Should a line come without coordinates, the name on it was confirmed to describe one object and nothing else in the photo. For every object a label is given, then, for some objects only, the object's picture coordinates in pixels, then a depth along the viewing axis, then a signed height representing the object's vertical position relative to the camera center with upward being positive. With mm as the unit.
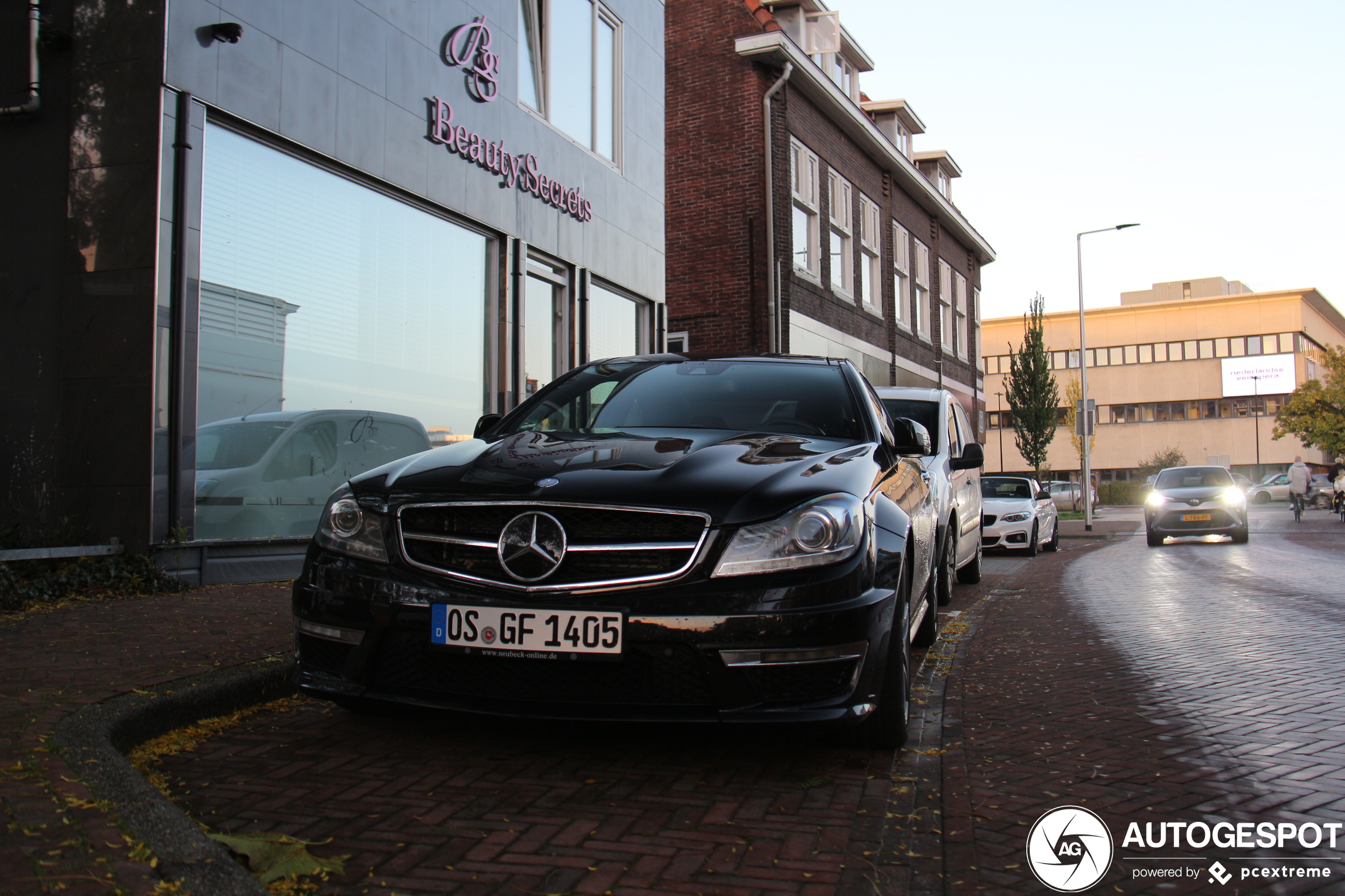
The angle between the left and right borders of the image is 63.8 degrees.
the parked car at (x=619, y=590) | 3125 -326
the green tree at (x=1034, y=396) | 33750 +2702
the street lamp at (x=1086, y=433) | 28072 +1258
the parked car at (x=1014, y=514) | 16625 -497
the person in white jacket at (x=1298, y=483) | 30641 -19
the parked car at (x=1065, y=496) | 53791 -733
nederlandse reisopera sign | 75312 +7508
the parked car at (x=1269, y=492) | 60750 -553
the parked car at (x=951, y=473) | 7672 +74
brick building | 19891 +5804
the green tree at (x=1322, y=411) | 45031 +3036
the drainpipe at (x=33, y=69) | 7496 +2862
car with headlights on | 18938 -533
